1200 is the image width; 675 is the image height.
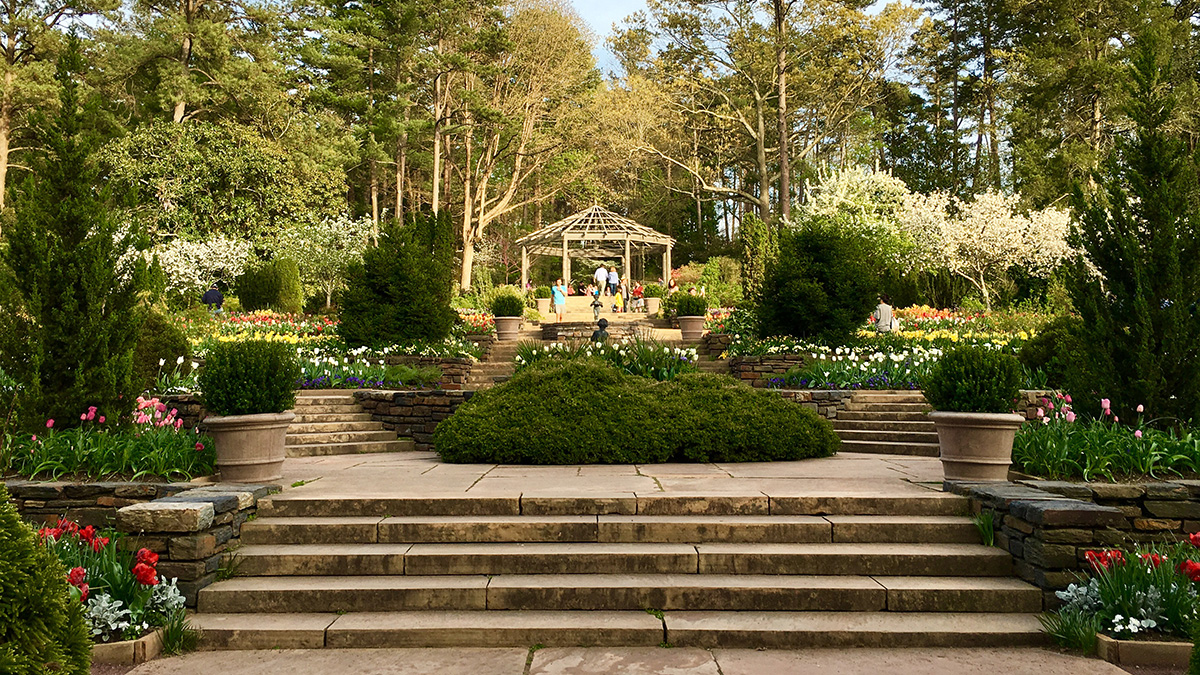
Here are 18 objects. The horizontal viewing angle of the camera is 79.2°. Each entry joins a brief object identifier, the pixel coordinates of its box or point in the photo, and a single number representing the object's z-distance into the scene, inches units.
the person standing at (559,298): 879.7
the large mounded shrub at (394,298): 495.8
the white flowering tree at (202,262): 813.2
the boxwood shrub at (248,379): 208.8
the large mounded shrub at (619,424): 267.3
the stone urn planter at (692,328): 630.5
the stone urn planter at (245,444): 206.1
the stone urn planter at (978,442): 198.5
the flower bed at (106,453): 204.1
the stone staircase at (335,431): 330.3
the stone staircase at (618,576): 149.7
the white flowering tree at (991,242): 775.7
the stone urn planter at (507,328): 647.8
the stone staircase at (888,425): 325.8
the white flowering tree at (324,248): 875.4
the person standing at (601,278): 1070.4
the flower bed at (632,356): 385.1
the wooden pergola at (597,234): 1038.4
